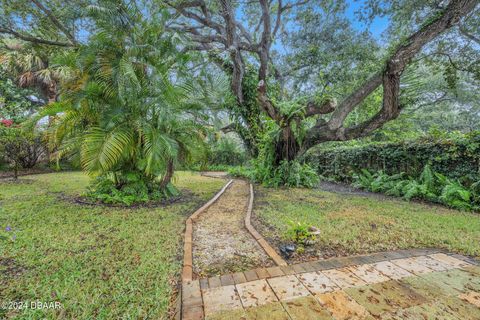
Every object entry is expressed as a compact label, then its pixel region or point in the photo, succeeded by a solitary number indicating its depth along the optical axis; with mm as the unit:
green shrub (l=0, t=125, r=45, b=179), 5785
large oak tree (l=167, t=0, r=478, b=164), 4188
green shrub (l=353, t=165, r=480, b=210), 4258
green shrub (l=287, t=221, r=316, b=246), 2383
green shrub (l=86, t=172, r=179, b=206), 4035
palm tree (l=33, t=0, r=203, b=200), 3438
